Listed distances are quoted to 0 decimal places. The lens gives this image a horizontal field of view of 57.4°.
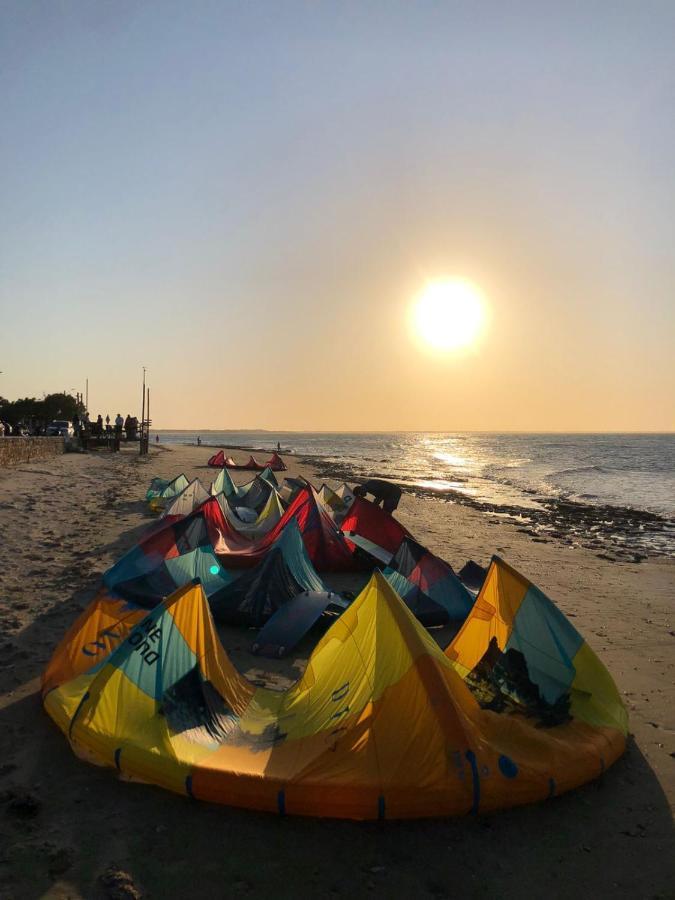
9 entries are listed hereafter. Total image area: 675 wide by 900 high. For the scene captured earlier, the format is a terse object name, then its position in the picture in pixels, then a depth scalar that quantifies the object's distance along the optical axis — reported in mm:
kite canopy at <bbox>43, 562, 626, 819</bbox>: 4215
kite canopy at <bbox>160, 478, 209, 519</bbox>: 14734
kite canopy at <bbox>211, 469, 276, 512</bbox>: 17912
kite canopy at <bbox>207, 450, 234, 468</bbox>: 37925
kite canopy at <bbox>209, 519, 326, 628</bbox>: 8320
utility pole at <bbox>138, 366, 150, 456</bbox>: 43566
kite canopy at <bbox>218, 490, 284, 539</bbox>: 12992
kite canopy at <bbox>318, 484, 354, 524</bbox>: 15703
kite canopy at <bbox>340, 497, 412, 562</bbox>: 12211
